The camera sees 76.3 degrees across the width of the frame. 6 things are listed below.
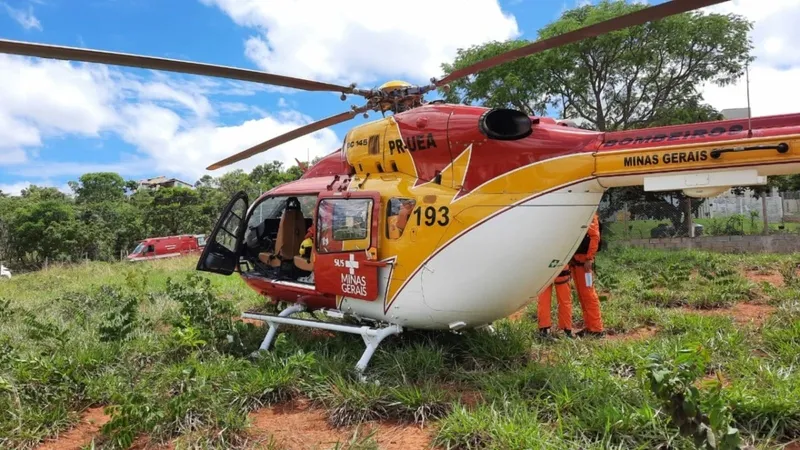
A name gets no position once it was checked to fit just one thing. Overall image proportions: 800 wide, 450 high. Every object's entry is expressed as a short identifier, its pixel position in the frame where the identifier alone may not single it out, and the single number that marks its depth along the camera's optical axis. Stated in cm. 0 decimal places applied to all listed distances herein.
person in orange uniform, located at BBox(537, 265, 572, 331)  641
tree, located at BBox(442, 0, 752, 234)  1805
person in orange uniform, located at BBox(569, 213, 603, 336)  633
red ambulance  2682
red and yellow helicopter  389
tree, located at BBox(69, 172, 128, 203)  6406
